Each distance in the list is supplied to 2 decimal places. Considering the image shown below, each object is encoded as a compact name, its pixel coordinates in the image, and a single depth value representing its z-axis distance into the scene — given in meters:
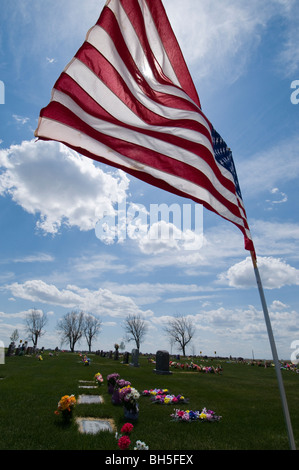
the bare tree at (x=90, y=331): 89.62
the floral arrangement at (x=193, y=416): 7.42
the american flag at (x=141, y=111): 4.10
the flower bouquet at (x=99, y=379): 12.96
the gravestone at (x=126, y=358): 30.51
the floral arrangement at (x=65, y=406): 6.59
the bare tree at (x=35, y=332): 81.25
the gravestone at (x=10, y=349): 36.25
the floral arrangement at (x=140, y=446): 4.65
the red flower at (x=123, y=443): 4.48
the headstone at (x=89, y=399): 9.01
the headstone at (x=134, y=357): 26.57
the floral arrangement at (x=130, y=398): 7.12
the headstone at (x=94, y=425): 6.06
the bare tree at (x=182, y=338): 75.56
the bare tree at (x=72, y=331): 87.19
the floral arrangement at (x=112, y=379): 10.22
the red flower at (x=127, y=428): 5.50
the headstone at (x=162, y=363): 21.12
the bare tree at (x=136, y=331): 80.88
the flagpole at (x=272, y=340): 2.93
